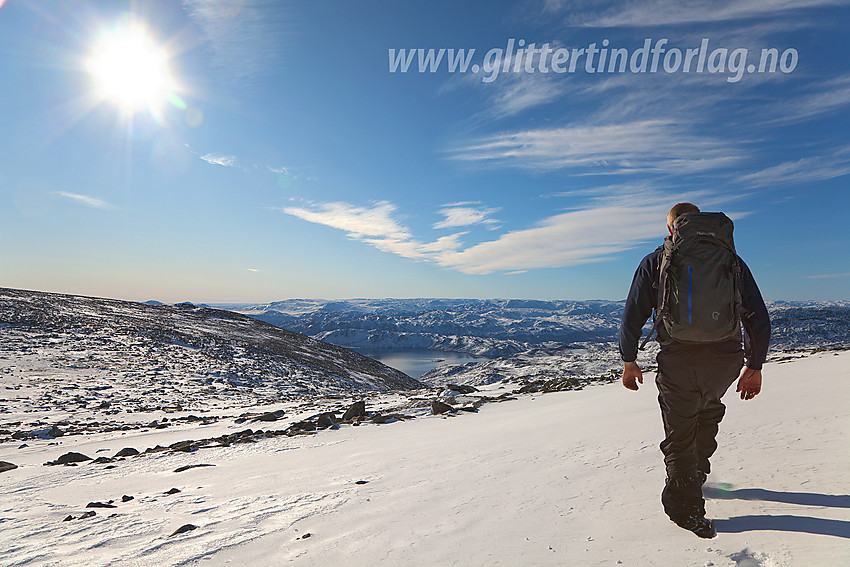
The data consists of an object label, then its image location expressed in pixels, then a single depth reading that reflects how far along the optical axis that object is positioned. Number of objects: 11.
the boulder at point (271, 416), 12.41
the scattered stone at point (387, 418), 9.90
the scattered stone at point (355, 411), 10.68
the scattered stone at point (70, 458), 7.57
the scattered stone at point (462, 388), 15.97
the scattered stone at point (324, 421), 9.69
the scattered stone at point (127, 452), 8.30
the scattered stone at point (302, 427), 9.47
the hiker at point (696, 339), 2.71
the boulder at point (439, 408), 10.69
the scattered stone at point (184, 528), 3.26
